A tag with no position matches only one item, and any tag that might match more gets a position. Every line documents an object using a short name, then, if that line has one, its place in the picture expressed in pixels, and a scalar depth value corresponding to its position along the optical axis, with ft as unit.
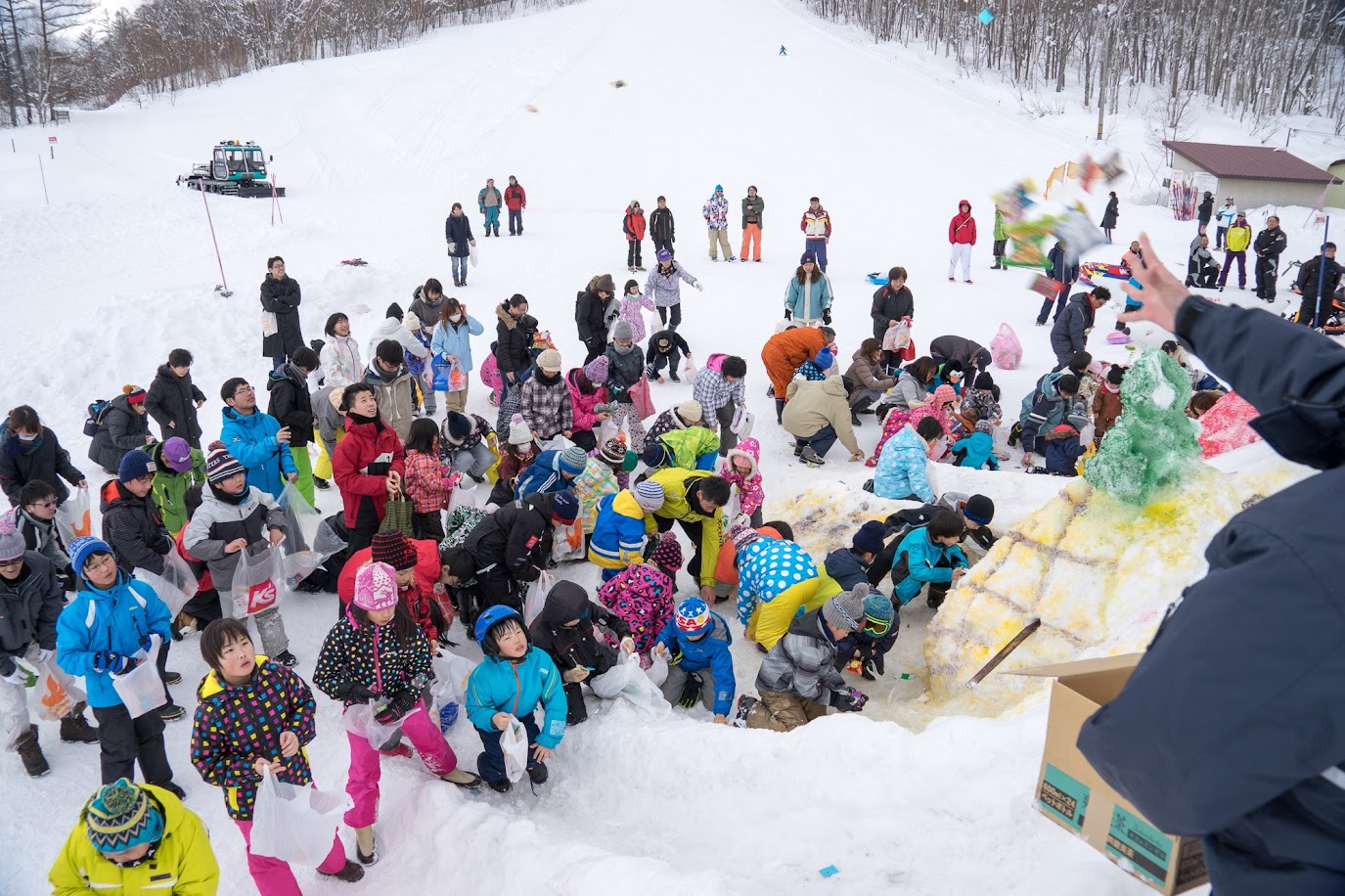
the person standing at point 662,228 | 53.52
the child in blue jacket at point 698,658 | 18.43
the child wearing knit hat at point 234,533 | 18.12
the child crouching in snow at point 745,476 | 24.13
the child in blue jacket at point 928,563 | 21.81
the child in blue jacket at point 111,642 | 14.34
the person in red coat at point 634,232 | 54.75
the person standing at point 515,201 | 63.67
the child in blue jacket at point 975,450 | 30.19
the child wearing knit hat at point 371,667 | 14.52
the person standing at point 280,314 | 32.45
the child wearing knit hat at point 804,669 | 17.56
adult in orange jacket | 33.83
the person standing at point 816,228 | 52.47
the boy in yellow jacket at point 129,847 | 10.57
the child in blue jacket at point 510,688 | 15.11
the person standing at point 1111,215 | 62.08
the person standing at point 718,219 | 55.67
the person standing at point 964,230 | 49.70
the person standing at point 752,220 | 55.72
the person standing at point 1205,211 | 63.46
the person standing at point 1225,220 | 58.23
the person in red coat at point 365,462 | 20.70
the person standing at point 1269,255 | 50.52
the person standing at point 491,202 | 63.57
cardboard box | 7.53
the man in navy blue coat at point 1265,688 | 4.70
